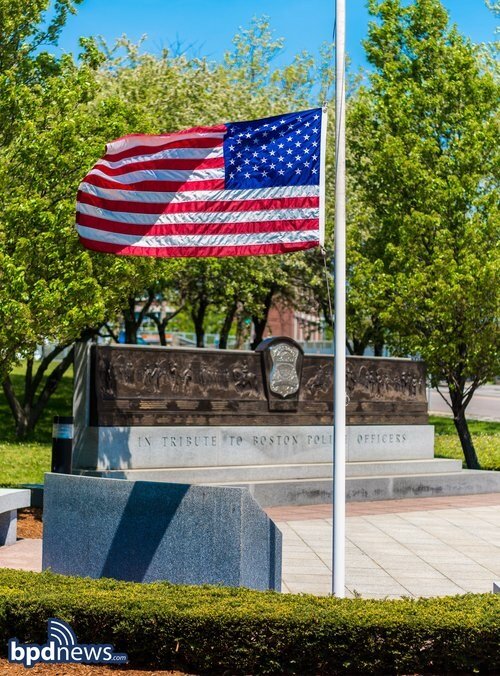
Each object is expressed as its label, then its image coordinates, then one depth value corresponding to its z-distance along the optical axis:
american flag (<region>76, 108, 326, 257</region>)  9.36
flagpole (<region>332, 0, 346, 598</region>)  8.84
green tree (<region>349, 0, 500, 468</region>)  22.11
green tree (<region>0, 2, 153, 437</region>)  14.34
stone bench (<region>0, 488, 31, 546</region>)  12.46
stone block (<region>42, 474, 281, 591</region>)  8.67
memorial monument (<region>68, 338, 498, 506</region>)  16.27
